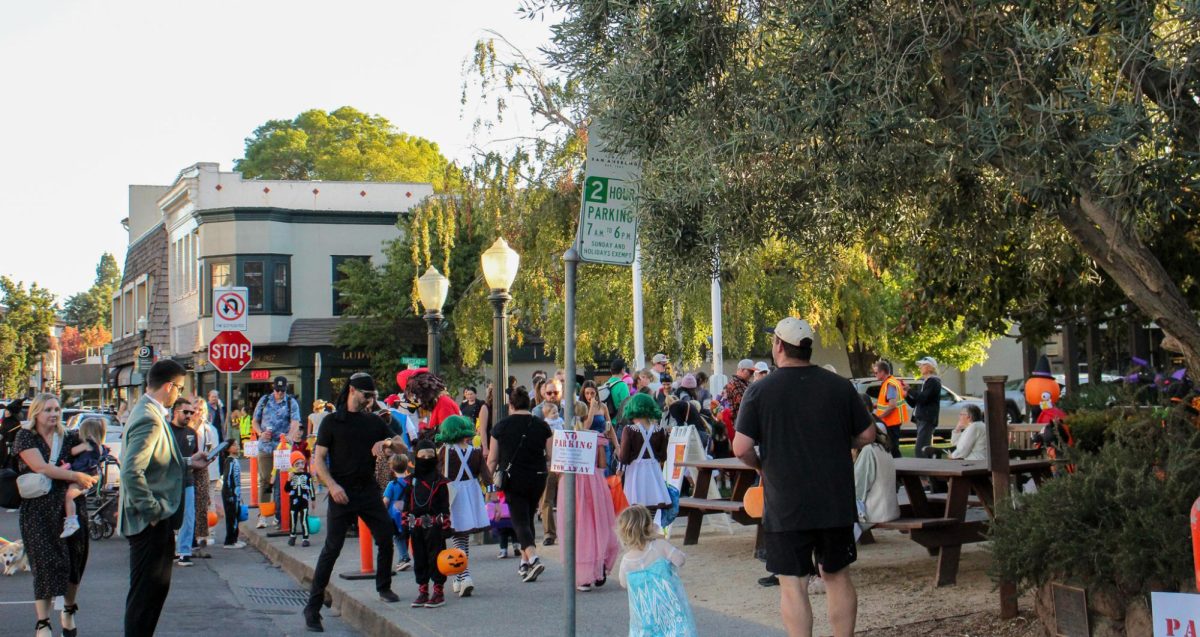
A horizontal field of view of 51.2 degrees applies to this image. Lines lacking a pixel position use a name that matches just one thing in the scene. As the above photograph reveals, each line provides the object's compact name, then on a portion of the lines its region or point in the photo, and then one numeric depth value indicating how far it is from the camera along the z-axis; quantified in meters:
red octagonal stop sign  18.02
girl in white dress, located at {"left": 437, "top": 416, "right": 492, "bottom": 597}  10.27
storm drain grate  10.98
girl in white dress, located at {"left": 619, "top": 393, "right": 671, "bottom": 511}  11.71
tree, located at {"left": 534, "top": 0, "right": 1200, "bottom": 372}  6.29
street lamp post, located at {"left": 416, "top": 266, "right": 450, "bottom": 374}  16.62
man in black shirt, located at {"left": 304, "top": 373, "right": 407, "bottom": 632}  9.14
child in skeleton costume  14.30
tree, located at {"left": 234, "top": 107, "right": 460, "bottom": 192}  58.19
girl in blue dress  6.51
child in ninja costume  9.51
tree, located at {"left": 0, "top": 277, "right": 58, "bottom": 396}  65.75
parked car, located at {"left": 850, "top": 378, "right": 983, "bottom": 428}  30.28
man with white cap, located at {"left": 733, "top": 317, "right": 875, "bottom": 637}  6.07
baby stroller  15.76
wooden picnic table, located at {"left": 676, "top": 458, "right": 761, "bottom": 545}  11.34
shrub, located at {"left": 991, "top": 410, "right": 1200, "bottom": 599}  6.13
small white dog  12.32
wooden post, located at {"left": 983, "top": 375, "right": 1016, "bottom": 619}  7.70
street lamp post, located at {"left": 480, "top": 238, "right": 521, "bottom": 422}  14.45
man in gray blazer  7.20
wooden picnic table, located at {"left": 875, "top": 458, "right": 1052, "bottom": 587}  8.93
